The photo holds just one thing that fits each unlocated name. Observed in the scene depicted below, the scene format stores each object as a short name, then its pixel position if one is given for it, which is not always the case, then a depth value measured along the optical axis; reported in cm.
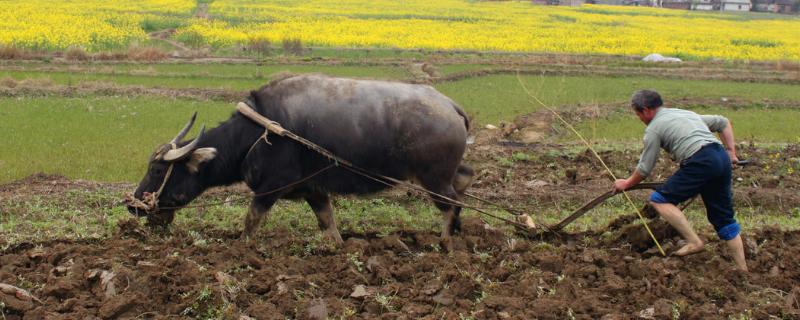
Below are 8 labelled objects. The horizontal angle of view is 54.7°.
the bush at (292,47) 2972
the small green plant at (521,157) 1204
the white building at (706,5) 7956
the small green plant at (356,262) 623
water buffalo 702
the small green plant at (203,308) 527
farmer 593
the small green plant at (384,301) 538
